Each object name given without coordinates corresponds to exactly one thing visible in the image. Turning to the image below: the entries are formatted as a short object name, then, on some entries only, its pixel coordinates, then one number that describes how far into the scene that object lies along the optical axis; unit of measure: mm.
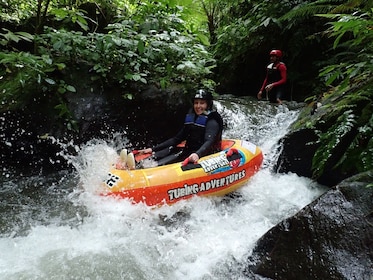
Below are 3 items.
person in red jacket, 8523
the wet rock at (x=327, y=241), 2473
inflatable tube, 4039
